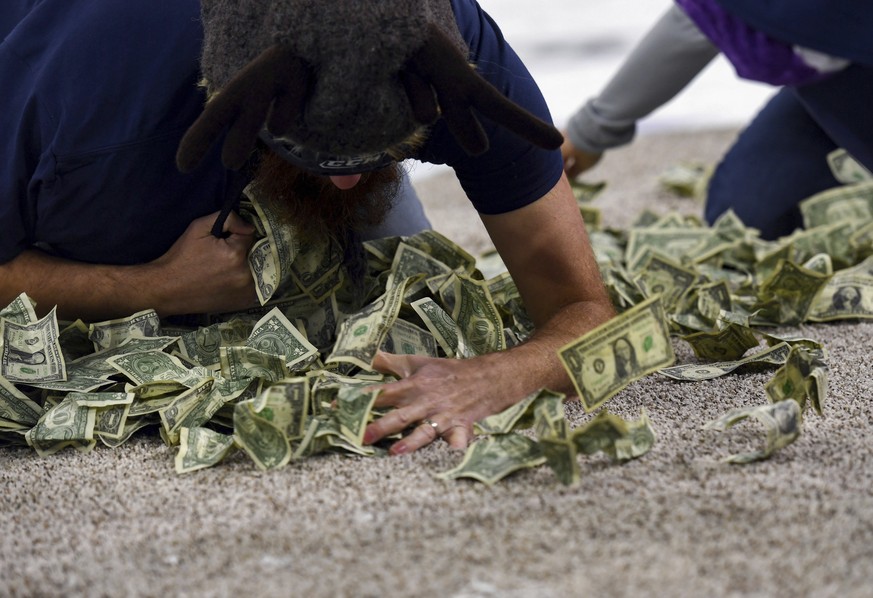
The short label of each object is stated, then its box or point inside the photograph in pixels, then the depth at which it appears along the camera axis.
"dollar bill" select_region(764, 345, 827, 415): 4.97
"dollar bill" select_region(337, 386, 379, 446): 4.93
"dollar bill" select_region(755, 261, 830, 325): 5.40
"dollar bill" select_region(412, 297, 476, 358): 5.17
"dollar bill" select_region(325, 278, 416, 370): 5.00
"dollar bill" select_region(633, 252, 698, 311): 5.47
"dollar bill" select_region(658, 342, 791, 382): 5.13
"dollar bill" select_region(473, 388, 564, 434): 4.94
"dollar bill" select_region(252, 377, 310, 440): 4.95
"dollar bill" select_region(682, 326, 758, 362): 5.21
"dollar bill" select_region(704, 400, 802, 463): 4.86
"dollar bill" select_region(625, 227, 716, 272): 5.77
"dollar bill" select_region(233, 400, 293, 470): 4.91
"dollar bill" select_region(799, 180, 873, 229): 5.84
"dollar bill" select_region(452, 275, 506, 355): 5.18
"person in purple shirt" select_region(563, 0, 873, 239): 5.44
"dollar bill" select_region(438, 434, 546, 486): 4.84
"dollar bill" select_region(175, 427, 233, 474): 4.93
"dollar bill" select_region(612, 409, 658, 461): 4.87
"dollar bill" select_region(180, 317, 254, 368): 5.18
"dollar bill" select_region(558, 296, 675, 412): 4.94
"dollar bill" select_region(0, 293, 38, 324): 5.08
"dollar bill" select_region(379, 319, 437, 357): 5.17
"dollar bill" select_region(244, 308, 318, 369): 5.12
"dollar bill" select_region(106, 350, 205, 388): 5.09
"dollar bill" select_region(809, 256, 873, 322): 5.40
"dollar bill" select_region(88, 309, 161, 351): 5.16
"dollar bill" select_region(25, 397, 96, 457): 5.01
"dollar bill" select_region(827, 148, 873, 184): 5.92
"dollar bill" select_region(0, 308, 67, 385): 5.08
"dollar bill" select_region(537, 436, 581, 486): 4.82
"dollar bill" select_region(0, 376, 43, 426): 5.06
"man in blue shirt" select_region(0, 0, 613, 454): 4.82
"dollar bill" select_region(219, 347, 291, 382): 5.07
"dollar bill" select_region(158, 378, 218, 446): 5.02
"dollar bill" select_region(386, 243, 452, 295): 5.28
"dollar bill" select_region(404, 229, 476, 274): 5.33
